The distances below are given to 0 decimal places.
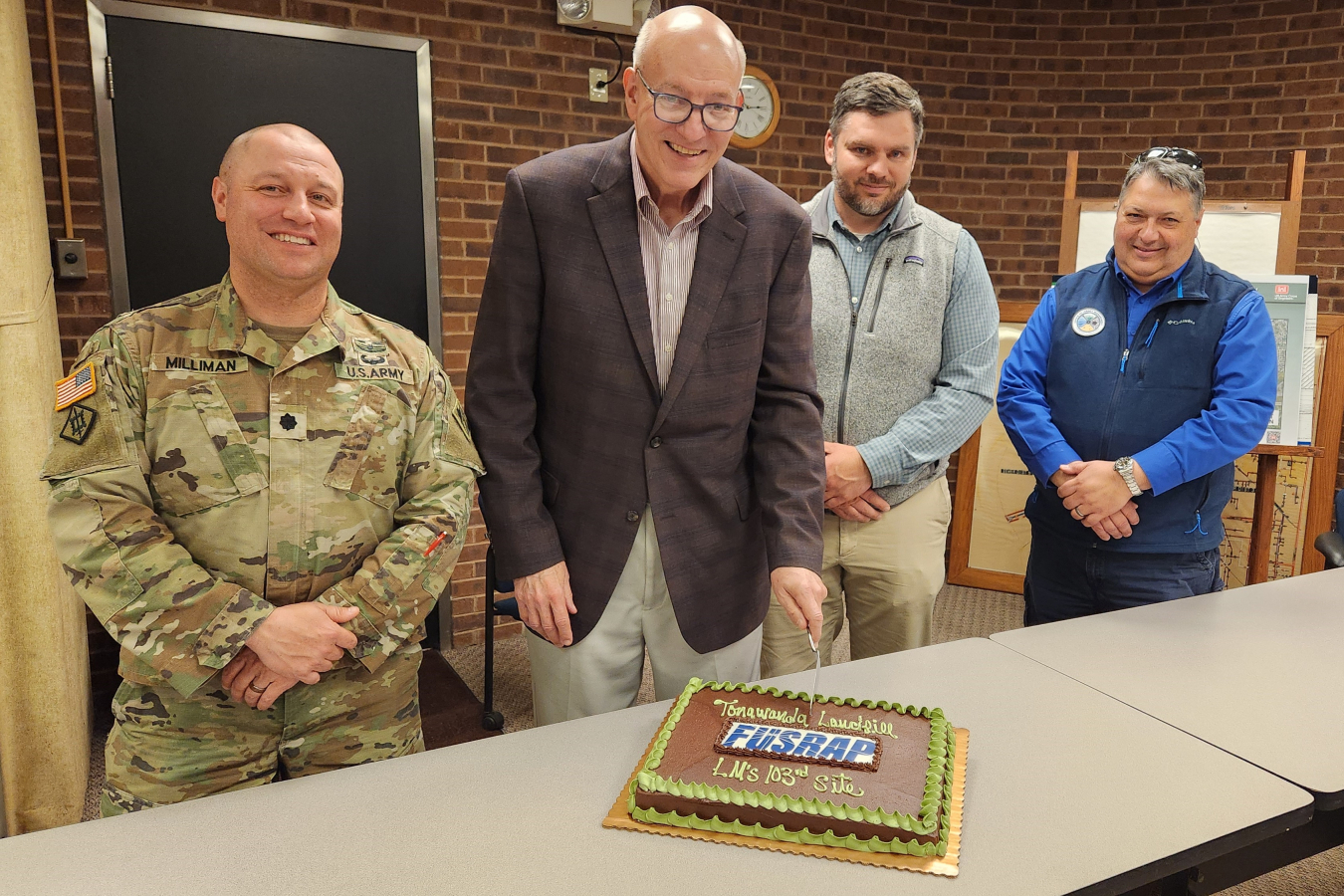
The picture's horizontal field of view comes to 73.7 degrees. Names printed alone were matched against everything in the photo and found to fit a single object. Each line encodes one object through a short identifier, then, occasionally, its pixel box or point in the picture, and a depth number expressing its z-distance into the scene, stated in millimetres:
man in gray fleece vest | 2045
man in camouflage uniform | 1274
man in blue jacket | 1947
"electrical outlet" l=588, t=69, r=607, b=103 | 3713
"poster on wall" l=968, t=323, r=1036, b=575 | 4320
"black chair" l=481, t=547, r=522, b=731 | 2957
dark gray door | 3002
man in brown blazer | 1555
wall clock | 4137
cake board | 1021
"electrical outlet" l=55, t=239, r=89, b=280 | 2879
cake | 1060
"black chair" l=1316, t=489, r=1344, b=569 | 2328
